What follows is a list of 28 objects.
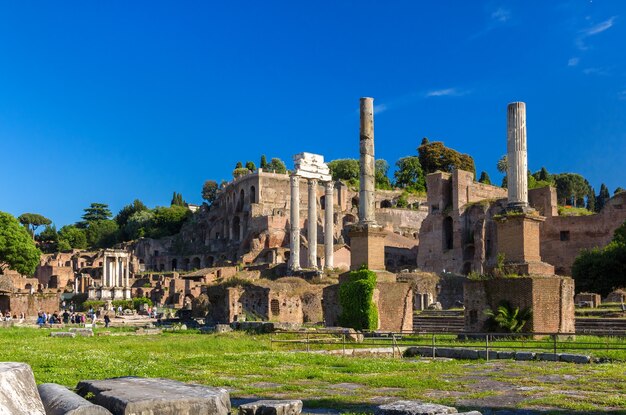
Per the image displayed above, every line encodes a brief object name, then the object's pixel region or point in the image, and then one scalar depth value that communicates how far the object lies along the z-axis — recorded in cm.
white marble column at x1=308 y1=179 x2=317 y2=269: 6334
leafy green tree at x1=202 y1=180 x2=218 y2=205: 14488
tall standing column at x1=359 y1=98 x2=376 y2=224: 2816
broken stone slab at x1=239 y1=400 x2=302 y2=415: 823
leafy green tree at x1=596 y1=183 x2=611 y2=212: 12338
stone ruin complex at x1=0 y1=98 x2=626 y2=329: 2562
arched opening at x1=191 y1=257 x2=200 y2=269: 10881
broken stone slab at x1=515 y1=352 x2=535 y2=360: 1615
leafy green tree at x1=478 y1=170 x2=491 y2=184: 11671
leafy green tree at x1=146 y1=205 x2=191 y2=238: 12512
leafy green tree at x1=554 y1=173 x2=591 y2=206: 12406
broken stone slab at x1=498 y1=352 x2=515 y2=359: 1639
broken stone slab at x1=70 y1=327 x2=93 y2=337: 2956
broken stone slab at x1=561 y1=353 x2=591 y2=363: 1506
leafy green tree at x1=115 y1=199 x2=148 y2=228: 14525
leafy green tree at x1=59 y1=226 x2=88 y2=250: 13188
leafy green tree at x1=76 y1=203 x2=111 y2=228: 14538
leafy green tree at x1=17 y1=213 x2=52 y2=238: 13975
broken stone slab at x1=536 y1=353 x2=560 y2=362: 1573
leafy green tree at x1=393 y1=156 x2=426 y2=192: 12144
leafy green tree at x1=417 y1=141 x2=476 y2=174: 11831
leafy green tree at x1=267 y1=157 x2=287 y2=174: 13775
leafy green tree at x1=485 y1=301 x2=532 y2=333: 2100
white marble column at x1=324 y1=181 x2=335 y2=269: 6391
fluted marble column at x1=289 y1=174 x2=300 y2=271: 6188
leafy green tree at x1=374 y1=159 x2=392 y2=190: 11985
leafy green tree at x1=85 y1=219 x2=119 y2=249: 13325
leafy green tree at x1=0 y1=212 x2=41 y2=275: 6981
